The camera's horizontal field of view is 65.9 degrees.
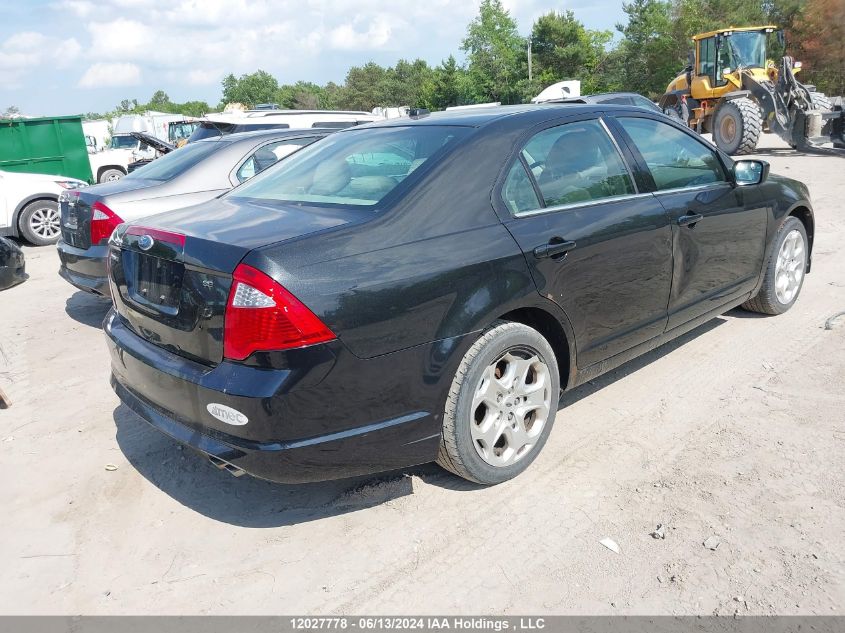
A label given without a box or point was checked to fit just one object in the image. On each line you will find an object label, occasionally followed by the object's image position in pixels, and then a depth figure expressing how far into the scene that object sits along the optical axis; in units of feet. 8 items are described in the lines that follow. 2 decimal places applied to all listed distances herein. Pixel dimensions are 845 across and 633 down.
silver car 17.30
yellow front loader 51.55
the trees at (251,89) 388.29
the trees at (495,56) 187.73
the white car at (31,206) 32.48
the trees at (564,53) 183.11
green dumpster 43.83
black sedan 7.81
